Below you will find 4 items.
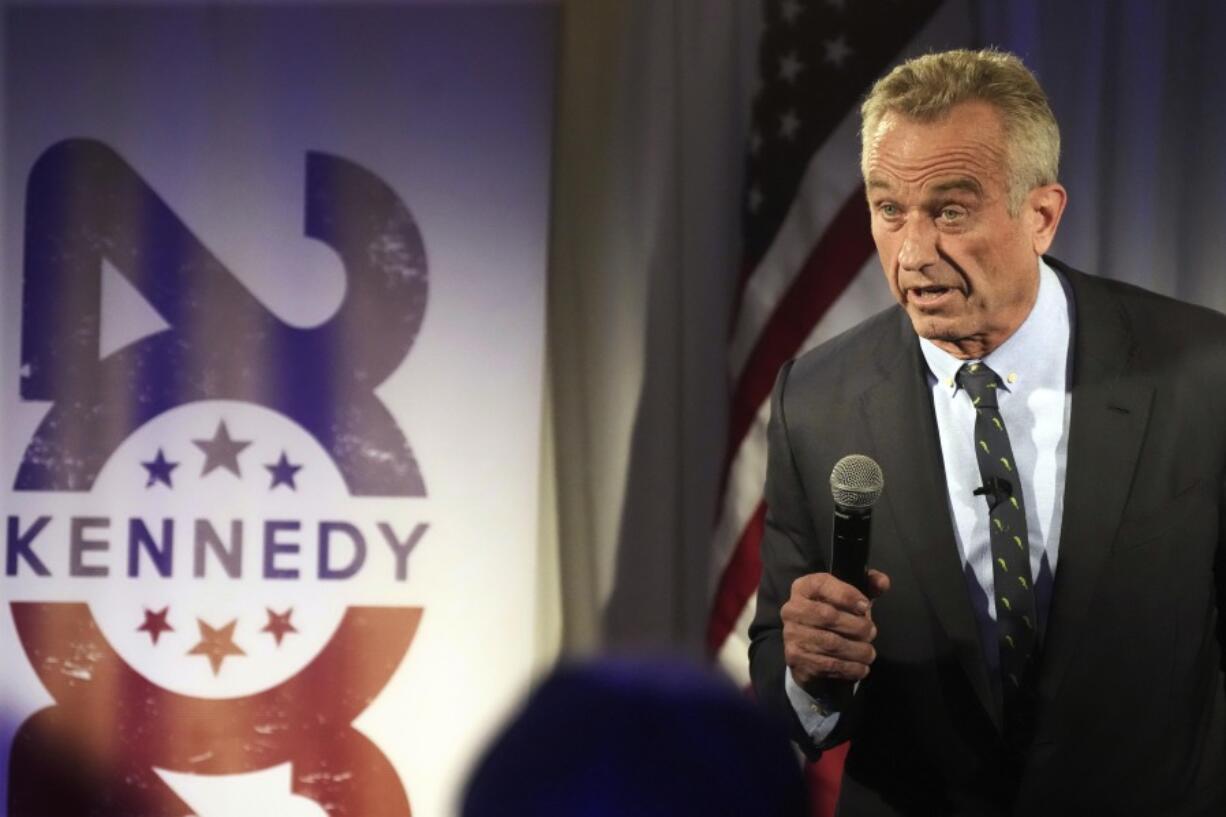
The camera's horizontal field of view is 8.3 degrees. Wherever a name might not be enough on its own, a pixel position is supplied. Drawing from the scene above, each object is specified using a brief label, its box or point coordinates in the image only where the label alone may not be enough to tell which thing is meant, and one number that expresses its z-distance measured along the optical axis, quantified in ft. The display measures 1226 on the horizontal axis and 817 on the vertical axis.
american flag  32.83
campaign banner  33.72
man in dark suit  29.34
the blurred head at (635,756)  22.14
